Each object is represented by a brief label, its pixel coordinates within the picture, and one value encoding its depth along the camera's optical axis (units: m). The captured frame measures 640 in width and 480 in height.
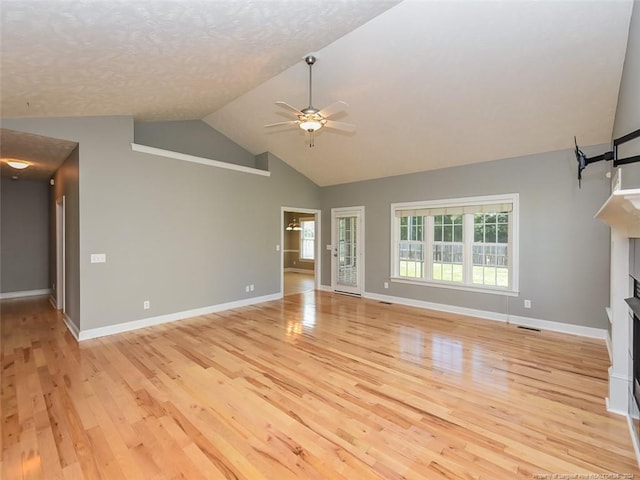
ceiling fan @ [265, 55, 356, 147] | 3.22
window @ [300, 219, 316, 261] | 11.34
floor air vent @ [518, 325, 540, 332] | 4.48
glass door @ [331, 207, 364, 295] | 7.00
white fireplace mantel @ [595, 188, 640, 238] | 1.49
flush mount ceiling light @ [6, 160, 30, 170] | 4.69
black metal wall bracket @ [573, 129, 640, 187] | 2.09
